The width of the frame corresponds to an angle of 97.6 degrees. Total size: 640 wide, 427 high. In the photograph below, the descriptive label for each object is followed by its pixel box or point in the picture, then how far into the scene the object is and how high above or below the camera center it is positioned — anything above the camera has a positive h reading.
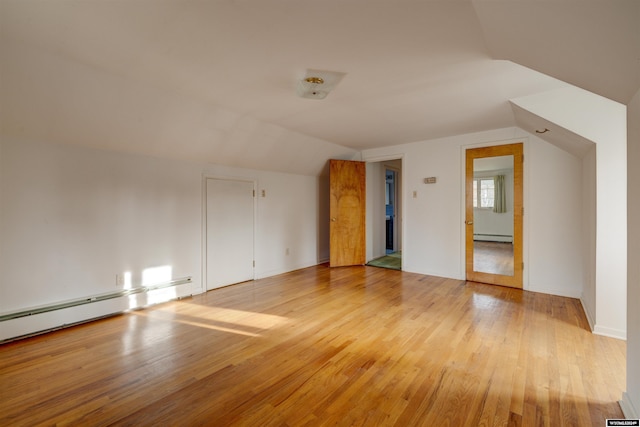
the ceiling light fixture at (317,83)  2.38 +1.11
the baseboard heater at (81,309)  2.50 -1.02
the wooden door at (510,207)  4.01 -0.14
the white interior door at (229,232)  4.14 -0.36
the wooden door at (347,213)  5.56 -0.11
